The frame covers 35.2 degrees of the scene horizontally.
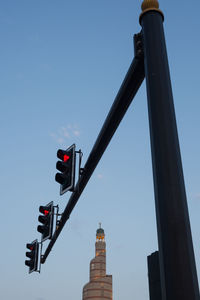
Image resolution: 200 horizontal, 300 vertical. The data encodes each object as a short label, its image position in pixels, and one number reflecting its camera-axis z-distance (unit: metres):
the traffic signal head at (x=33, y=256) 9.27
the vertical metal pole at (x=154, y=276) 2.91
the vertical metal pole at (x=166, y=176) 2.51
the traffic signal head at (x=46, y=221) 7.79
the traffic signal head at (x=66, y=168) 5.72
